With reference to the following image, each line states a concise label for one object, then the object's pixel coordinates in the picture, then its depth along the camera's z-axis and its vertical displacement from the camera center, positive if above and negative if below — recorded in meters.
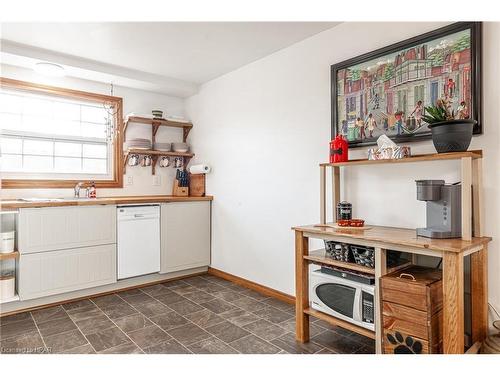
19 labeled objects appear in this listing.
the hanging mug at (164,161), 4.32 +0.38
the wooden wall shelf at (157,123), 3.96 +0.85
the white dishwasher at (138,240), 3.40 -0.54
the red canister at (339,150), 2.39 +0.29
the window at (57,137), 3.36 +0.59
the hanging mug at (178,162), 4.45 +0.38
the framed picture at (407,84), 1.93 +0.71
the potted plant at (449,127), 1.79 +0.34
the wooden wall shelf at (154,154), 3.93 +0.45
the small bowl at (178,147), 4.30 +0.56
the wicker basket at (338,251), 2.09 -0.40
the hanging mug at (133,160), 4.04 +0.37
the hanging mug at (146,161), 4.15 +0.37
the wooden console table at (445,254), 1.58 -0.36
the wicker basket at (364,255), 1.95 -0.40
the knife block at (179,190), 4.29 -0.01
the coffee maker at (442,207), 1.81 -0.10
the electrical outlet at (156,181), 4.30 +0.11
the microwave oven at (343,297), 1.95 -0.69
